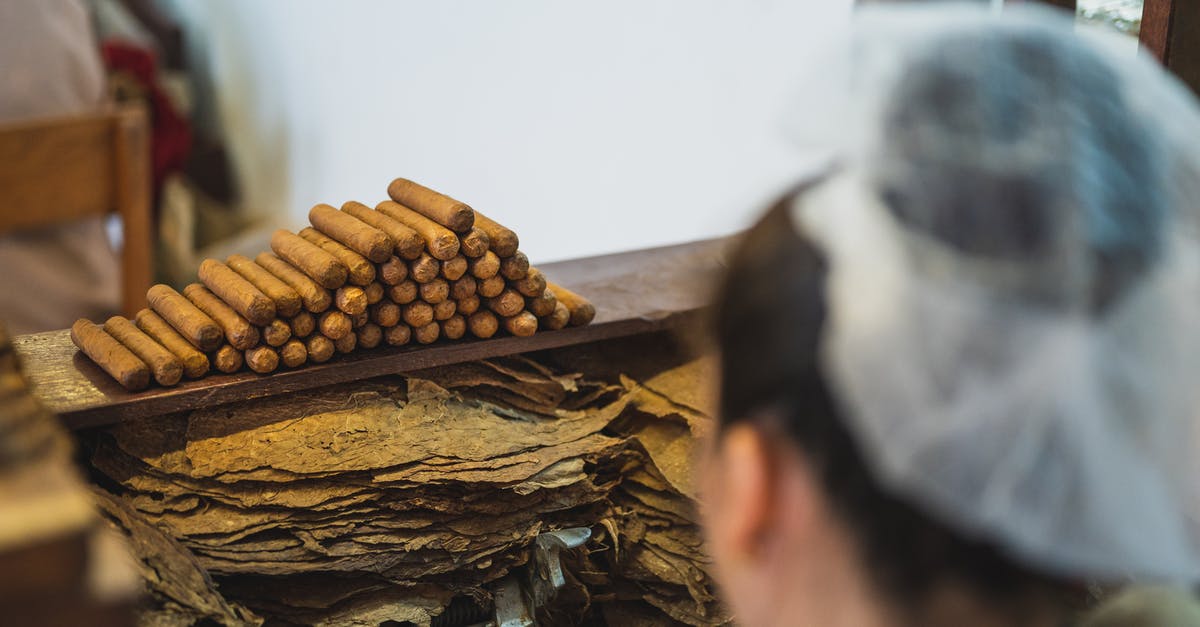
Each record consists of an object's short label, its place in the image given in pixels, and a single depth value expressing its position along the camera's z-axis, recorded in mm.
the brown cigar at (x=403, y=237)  2018
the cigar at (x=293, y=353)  2016
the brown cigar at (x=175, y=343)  1987
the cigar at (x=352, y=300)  2008
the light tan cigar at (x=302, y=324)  2018
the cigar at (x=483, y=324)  2180
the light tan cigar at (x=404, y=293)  2070
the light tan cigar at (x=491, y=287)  2146
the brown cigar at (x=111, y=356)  1939
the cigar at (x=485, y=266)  2107
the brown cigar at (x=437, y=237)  2041
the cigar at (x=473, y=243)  2074
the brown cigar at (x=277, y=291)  1985
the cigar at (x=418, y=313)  2096
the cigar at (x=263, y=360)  1993
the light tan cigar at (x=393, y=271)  2031
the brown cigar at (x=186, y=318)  1996
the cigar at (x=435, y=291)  2088
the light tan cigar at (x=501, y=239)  2113
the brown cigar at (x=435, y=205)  2066
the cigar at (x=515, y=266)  2152
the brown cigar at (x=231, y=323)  1993
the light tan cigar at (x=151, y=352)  1948
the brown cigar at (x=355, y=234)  2000
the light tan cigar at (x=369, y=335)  2084
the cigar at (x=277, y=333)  1999
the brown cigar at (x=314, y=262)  1984
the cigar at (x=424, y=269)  2049
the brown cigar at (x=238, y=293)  1968
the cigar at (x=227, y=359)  2008
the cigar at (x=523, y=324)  2201
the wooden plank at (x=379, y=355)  1931
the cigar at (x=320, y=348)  2035
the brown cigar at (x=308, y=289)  1994
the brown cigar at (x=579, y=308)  2311
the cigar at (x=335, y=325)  2021
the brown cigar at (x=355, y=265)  2004
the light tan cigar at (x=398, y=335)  2111
